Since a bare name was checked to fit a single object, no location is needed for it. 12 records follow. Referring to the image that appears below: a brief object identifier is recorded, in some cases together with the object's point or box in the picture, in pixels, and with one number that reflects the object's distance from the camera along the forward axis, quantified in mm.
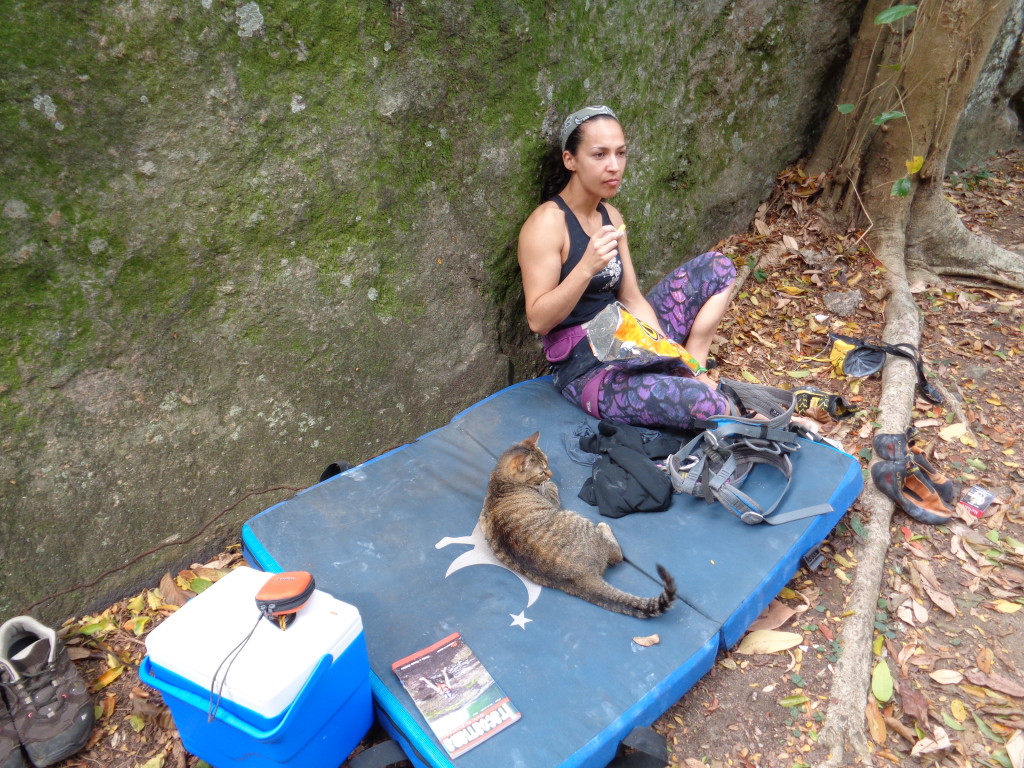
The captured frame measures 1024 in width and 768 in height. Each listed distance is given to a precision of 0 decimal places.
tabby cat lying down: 2443
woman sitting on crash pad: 3141
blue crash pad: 2148
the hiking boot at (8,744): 2168
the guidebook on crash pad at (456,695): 2076
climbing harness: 2867
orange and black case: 1904
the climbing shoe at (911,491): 3156
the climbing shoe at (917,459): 3236
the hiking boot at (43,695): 2236
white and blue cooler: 1777
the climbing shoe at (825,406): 3783
